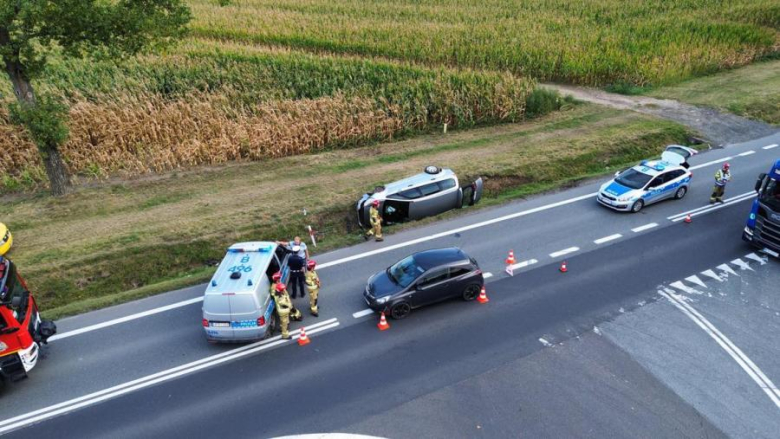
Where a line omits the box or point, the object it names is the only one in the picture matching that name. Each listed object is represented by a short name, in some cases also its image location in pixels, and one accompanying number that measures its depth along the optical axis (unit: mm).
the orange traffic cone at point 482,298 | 14148
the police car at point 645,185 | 18438
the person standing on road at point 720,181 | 18375
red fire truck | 11117
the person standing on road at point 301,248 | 14312
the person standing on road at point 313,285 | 13336
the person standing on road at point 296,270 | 14258
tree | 16391
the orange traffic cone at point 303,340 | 12797
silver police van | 12141
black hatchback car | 13328
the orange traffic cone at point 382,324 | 13188
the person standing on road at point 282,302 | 12609
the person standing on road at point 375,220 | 16797
